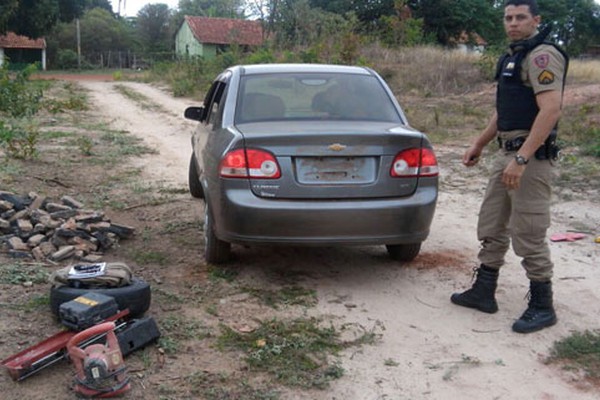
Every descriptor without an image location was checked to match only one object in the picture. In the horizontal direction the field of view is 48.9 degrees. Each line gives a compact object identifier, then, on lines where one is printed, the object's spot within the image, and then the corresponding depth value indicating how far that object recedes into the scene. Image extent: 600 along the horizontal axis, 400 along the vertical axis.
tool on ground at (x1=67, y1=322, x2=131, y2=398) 3.09
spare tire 3.80
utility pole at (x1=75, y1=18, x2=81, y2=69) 57.22
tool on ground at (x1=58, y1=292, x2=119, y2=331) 3.42
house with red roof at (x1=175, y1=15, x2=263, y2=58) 59.19
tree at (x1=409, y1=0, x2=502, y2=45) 41.41
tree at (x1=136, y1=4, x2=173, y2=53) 71.25
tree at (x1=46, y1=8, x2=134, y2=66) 62.50
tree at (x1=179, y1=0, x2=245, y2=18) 60.72
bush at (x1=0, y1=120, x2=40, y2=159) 9.32
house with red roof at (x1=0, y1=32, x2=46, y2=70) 55.48
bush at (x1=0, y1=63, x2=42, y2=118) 12.71
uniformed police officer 3.76
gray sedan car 4.47
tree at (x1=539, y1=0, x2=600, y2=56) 49.48
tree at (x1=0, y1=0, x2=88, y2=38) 37.19
